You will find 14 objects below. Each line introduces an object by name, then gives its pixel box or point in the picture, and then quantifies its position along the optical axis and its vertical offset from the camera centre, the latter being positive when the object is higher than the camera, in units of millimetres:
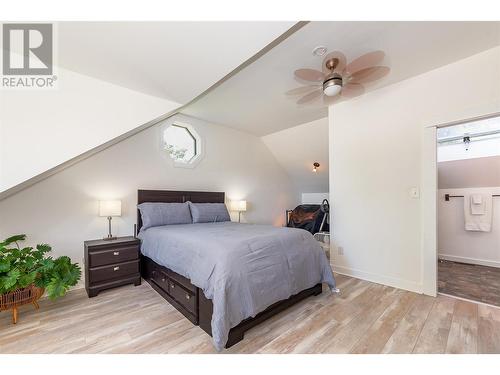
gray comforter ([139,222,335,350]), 1566 -678
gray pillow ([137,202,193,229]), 2973 -370
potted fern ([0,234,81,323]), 1793 -787
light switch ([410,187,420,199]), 2538 -59
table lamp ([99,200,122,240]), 2631 -242
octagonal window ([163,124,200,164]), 3700 +839
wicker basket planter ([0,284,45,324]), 1819 -967
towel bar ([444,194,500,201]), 3821 -167
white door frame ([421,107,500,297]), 2400 -220
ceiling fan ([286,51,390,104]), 1805 +1045
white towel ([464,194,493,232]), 3469 -482
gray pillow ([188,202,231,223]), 3375 -397
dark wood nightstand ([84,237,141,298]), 2390 -889
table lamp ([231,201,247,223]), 4234 -356
